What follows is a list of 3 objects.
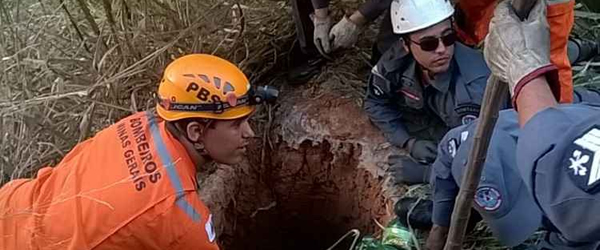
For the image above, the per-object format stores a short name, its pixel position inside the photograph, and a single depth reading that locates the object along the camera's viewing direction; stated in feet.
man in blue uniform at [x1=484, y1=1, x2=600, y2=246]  6.08
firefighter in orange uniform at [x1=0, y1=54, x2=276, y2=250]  8.98
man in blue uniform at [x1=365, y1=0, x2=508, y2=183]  12.13
